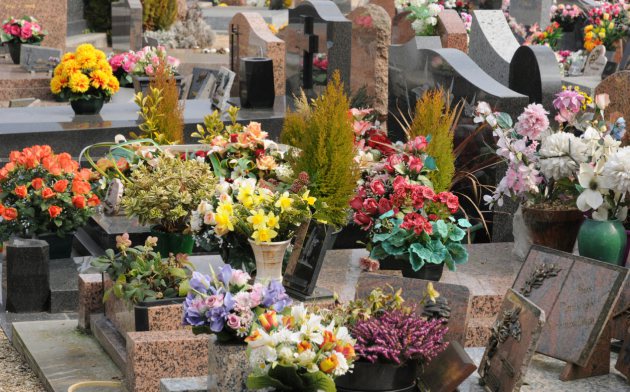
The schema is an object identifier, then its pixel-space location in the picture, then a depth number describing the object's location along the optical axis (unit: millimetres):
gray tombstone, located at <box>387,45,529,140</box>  7688
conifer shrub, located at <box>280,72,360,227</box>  6340
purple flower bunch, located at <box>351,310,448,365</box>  4203
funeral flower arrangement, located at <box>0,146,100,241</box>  6766
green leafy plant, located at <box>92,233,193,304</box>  5340
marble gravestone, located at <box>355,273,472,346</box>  4766
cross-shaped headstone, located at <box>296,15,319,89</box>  11523
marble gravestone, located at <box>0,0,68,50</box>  16656
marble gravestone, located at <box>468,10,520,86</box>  10125
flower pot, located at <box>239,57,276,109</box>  11000
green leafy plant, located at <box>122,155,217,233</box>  6188
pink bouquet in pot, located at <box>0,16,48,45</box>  15867
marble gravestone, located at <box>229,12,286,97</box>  12016
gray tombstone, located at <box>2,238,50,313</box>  6469
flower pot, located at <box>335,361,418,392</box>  4219
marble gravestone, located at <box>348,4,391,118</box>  11117
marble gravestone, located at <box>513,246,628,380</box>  4711
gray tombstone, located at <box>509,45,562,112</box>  7750
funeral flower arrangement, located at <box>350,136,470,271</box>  5766
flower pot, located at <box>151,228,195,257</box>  6293
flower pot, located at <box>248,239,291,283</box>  5219
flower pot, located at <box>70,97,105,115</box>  10648
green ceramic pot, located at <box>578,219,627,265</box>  5652
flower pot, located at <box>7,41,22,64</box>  16047
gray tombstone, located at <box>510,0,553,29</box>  22594
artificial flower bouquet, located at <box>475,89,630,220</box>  5691
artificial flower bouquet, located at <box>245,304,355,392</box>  3797
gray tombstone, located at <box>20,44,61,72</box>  15211
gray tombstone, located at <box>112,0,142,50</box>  18938
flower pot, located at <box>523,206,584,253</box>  6164
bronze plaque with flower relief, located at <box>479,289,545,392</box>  4238
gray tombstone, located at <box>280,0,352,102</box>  11219
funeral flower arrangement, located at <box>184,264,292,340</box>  4113
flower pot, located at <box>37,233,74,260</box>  7050
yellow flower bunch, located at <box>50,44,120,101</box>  10367
